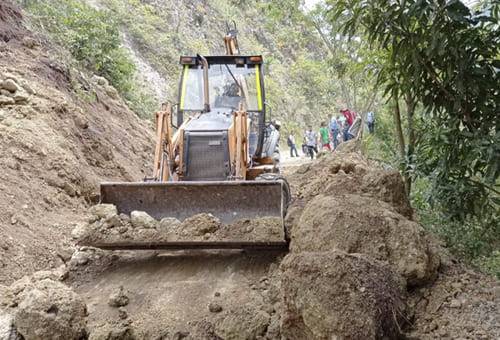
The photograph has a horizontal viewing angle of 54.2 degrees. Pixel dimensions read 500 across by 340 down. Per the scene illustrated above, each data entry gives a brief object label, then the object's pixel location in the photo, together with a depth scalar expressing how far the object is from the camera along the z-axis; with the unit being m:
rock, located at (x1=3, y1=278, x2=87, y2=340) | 3.39
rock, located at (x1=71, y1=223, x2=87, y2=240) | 5.77
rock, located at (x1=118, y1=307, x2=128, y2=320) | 3.80
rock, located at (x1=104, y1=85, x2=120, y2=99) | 11.50
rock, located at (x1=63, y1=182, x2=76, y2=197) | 6.74
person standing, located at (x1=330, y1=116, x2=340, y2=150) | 17.19
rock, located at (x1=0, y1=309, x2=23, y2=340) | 3.47
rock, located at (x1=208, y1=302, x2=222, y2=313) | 3.71
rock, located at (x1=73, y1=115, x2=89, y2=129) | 8.33
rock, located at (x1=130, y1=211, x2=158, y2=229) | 5.05
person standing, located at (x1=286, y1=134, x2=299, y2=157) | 20.71
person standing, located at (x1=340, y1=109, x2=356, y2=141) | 14.88
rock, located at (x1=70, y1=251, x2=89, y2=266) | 5.17
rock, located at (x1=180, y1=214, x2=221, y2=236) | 4.79
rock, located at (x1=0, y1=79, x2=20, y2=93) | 7.37
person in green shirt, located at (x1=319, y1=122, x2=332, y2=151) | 17.08
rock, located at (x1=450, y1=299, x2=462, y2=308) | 3.27
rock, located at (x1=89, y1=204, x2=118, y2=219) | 5.26
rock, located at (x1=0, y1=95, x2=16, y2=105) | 7.22
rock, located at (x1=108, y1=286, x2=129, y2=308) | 4.03
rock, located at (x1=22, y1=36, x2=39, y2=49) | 9.41
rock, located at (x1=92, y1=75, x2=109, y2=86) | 11.48
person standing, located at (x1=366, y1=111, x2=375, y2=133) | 11.60
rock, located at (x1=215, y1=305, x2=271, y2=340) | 3.20
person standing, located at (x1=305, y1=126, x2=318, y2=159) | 17.75
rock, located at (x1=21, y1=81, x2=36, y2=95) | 7.79
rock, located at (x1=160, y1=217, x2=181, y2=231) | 4.92
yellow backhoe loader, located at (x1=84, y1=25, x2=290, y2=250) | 5.20
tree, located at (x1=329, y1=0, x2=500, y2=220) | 3.29
